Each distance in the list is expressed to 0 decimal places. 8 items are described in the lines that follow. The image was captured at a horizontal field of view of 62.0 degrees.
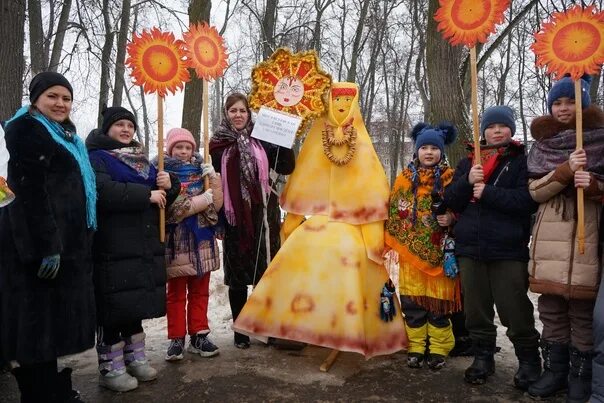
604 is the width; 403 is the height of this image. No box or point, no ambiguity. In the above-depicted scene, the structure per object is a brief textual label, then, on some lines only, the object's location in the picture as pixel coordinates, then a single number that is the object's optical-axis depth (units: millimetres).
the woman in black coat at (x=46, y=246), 2732
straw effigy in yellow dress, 3691
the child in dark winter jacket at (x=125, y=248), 3250
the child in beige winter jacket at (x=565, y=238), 2998
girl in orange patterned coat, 3701
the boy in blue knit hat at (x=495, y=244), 3318
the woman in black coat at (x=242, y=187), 4125
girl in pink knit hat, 3791
